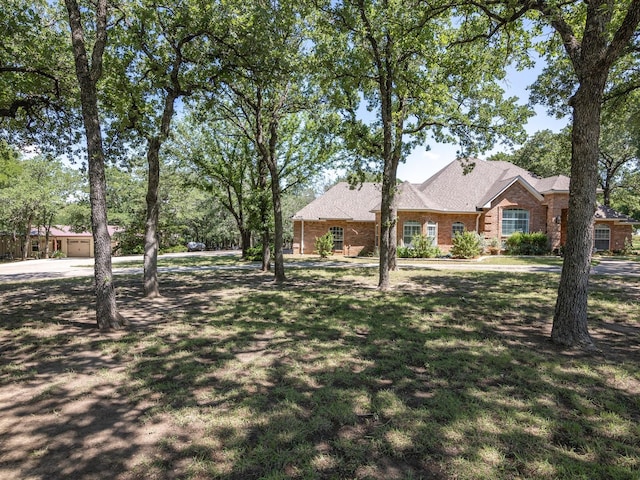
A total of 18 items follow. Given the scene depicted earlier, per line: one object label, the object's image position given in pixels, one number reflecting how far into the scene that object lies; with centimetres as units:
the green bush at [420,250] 2262
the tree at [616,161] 3169
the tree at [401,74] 850
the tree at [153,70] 822
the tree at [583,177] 523
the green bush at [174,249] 3771
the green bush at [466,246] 2158
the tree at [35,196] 2805
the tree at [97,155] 603
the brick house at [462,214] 2405
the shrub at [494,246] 2439
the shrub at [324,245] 2499
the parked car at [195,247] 4550
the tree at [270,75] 855
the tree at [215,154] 2016
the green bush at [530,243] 2370
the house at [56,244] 3722
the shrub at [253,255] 2402
